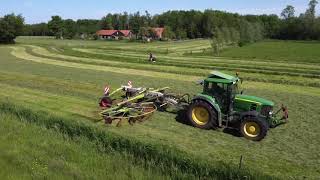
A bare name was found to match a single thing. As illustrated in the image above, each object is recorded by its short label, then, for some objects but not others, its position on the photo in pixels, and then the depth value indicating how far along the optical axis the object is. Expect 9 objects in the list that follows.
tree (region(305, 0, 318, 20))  146.65
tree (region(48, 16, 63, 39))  142.60
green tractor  13.76
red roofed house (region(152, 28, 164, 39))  131.19
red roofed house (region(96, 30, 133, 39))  152.62
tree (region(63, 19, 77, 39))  145.50
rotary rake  15.12
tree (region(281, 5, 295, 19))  182.88
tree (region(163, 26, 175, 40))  129.88
